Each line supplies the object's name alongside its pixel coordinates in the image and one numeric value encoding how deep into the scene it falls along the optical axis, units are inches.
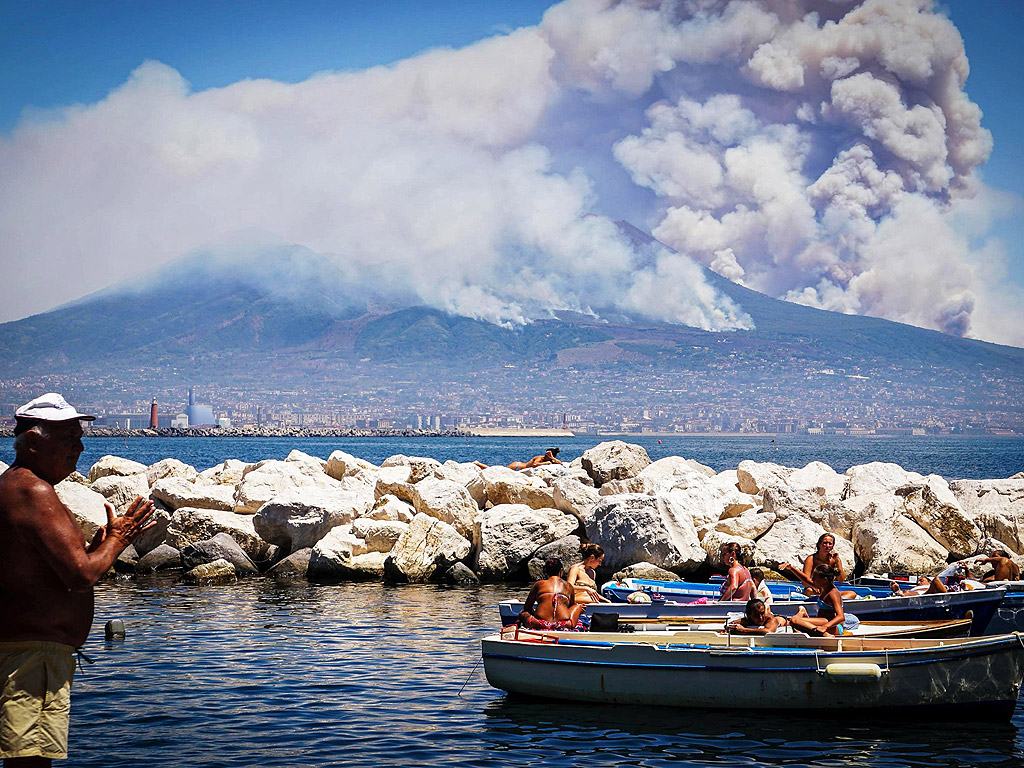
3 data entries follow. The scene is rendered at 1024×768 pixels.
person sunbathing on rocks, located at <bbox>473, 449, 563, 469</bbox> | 1398.7
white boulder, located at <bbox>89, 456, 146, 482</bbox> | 1421.0
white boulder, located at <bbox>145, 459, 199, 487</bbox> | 1357.0
